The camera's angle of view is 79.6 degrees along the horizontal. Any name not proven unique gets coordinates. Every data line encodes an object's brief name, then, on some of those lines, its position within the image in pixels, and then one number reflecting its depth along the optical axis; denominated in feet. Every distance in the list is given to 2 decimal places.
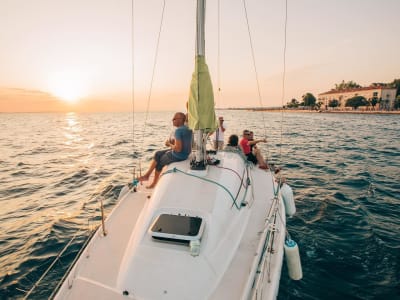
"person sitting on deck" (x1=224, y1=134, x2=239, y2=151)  23.85
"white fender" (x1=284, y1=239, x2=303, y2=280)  11.32
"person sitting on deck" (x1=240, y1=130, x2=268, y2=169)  25.13
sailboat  9.10
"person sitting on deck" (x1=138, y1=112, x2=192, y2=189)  16.48
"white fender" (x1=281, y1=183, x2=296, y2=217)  19.02
